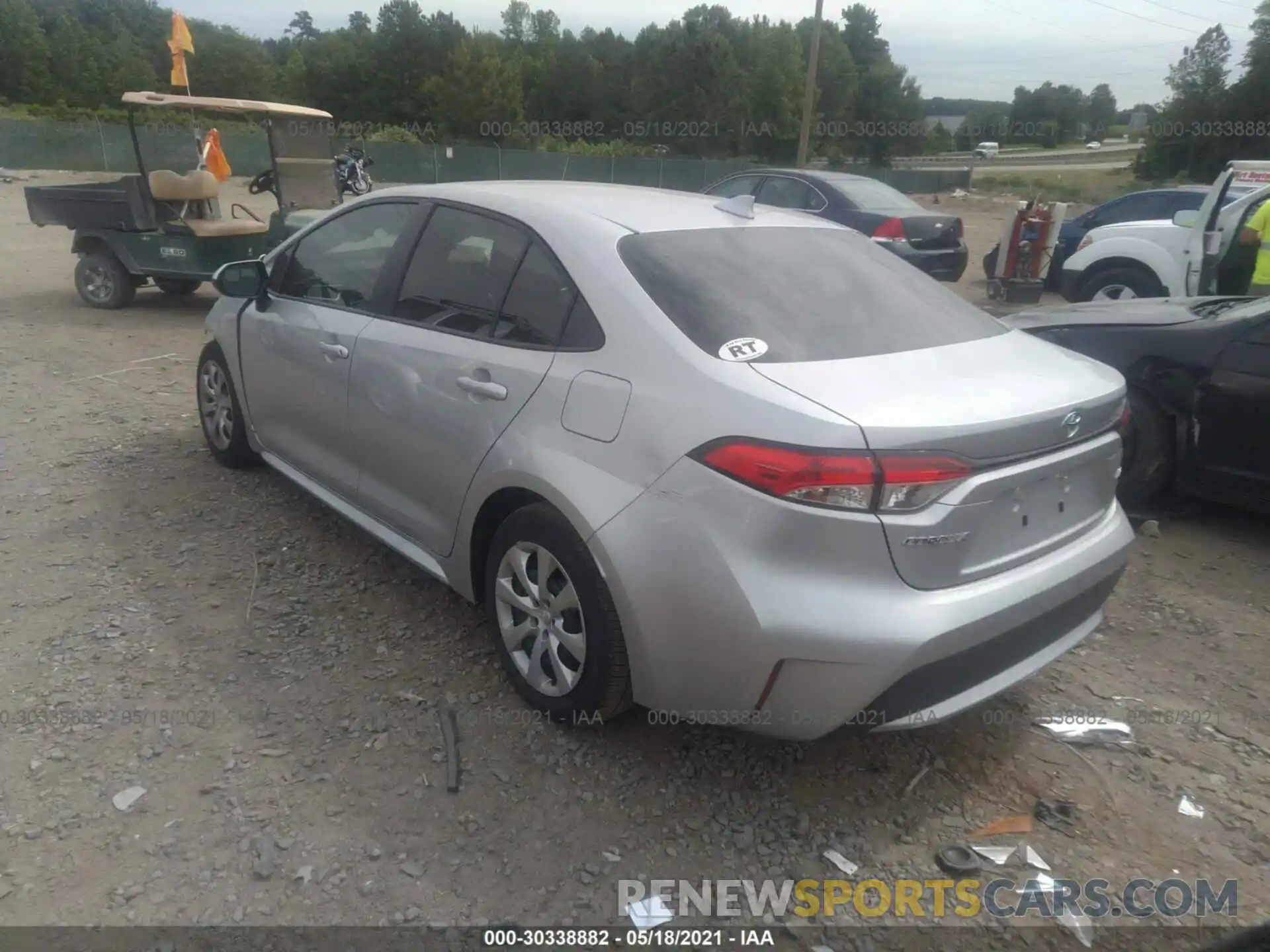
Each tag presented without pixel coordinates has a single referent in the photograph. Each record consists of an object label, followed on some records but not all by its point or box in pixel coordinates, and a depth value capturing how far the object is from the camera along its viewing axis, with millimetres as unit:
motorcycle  21938
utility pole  26500
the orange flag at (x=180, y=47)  10328
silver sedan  2287
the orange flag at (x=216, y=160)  11180
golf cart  9070
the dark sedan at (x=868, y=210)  11117
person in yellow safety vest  6961
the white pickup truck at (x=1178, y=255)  7855
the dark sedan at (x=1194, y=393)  4379
